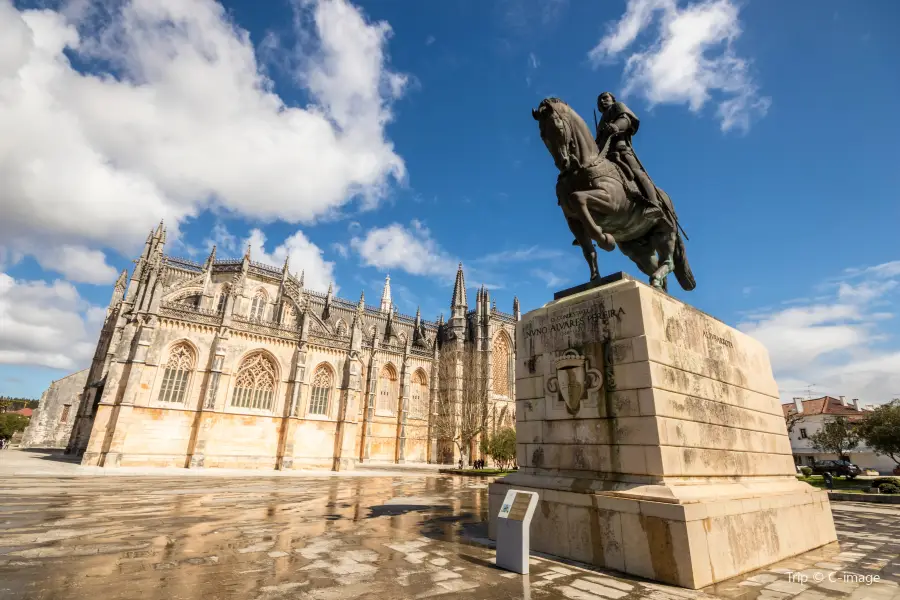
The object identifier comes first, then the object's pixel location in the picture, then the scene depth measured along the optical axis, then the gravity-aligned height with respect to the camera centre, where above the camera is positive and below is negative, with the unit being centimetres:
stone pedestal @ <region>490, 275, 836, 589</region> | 462 -3
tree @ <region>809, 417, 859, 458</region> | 3616 +130
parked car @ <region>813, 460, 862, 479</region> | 3234 -143
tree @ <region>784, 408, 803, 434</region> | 4870 +361
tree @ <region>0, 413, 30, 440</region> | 4972 +20
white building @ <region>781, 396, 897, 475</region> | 4769 +288
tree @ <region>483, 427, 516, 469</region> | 3200 -44
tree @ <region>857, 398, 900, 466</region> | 2812 +154
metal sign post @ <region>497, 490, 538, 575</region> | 461 -99
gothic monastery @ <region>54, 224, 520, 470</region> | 2500 +363
